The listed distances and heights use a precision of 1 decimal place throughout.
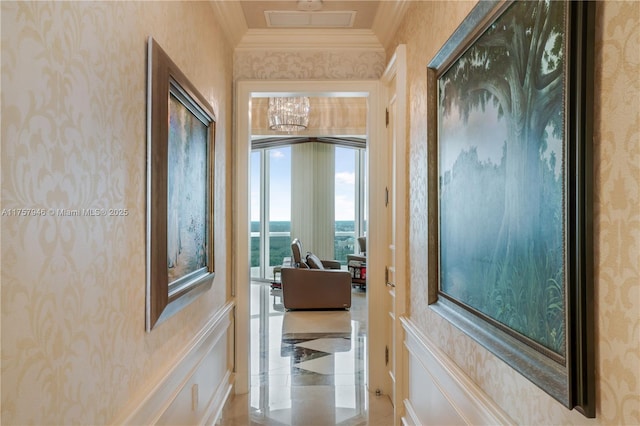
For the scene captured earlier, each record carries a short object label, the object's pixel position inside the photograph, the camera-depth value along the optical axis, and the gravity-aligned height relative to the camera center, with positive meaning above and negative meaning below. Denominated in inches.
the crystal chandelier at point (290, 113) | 199.9 +49.6
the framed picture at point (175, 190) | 56.9 +4.4
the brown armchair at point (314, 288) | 232.8 -40.2
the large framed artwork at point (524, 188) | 32.7 +2.8
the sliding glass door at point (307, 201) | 336.2 +12.0
